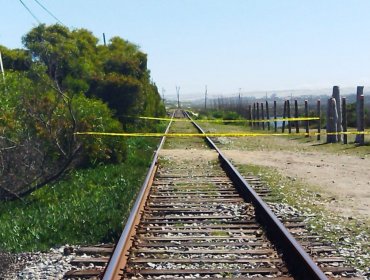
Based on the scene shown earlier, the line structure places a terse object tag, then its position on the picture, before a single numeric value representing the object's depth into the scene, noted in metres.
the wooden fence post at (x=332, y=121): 21.62
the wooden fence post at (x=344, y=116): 21.19
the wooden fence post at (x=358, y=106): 20.06
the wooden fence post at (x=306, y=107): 27.12
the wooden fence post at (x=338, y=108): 21.80
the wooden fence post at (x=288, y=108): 29.06
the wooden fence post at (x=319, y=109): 24.62
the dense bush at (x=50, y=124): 10.69
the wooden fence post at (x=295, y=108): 29.19
